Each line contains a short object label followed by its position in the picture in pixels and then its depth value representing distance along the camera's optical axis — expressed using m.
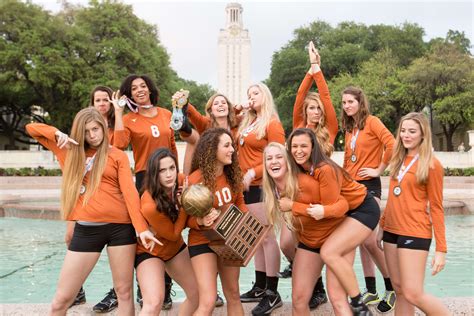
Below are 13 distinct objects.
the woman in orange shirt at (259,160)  4.49
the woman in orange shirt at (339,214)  3.67
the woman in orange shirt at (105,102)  4.77
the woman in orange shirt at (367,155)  4.57
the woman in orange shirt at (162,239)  3.63
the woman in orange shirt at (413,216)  3.66
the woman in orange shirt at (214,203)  3.64
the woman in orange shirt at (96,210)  3.63
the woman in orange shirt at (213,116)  4.78
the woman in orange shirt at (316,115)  4.66
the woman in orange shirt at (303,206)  3.73
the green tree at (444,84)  32.75
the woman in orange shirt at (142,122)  4.53
